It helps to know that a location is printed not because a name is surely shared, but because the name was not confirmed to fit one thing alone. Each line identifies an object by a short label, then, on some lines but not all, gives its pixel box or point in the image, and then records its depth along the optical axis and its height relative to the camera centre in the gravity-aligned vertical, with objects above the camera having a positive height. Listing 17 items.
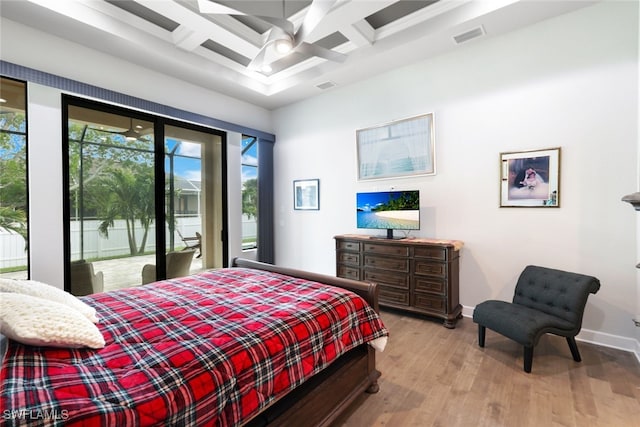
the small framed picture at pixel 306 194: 4.75 +0.28
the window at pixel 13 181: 2.73 +0.30
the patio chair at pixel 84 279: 3.20 -0.77
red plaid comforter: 0.92 -0.60
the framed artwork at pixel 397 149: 3.62 +0.83
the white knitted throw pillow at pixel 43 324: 1.16 -0.47
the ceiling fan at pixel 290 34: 1.99 +1.37
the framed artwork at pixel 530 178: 2.85 +0.32
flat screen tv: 3.43 +0.00
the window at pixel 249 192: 5.02 +0.34
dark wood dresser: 3.11 -0.72
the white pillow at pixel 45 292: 1.47 -0.43
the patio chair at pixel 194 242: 4.16 -0.46
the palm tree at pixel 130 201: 3.47 +0.13
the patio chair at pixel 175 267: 3.78 -0.76
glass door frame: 3.06 +0.55
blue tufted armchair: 2.23 -0.87
